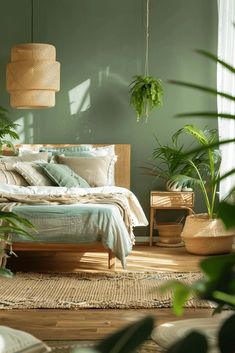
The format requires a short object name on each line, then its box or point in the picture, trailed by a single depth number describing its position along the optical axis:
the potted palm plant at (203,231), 6.28
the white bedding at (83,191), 6.05
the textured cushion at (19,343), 2.09
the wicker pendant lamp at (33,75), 6.58
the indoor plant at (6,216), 1.59
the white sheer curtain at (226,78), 6.60
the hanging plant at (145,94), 7.05
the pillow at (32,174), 6.44
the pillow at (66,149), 7.03
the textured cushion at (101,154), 6.93
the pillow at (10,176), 6.45
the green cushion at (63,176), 6.40
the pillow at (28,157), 6.75
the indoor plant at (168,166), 6.92
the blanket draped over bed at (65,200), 5.32
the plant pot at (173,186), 6.94
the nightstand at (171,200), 6.81
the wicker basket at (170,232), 7.02
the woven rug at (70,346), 3.20
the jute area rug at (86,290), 4.31
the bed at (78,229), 5.04
